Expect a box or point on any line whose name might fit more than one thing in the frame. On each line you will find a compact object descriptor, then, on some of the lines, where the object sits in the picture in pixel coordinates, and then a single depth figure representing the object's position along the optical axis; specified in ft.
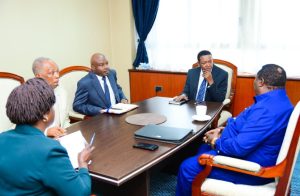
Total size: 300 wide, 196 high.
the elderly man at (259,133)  5.40
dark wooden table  4.56
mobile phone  5.26
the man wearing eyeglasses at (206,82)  9.69
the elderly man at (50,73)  7.66
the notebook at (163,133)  5.61
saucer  7.00
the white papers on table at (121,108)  7.82
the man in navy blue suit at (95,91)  9.02
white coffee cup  7.22
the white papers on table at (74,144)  4.91
